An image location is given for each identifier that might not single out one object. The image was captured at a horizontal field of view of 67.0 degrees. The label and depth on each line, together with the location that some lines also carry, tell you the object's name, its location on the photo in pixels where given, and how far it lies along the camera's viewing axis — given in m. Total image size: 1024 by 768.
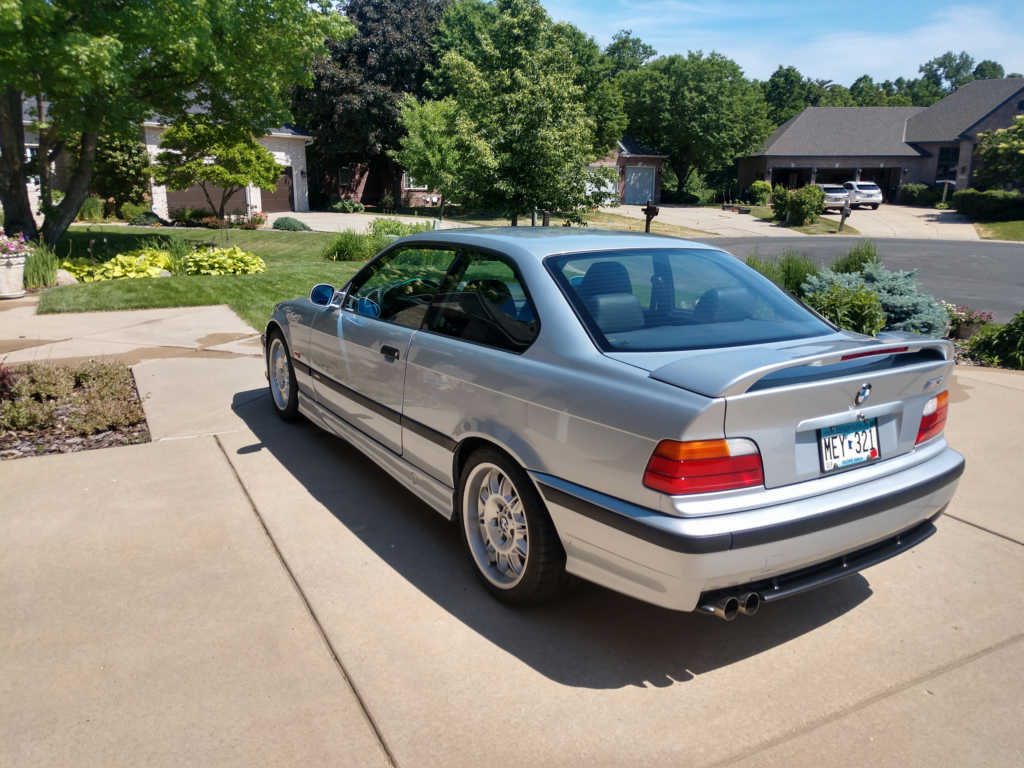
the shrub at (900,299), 8.31
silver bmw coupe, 2.70
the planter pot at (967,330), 9.48
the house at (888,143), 50.34
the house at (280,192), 35.19
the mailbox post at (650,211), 17.60
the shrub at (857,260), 9.82
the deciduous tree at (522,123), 14.83
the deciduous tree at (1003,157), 41.66
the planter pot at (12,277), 11.45
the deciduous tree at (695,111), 52.78
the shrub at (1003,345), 8.34
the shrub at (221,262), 14.13
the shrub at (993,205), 39.97
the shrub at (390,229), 18.28
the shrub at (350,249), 16.94
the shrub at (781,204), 39.84
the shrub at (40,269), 12.35
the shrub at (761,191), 49.25
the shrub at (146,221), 30.33
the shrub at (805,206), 38.94
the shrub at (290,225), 29.16
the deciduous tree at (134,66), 12.09
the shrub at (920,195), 49.09
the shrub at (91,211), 30.23
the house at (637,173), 51.81
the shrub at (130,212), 31.48
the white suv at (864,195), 46.59
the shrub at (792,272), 9.66
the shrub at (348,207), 41.66
